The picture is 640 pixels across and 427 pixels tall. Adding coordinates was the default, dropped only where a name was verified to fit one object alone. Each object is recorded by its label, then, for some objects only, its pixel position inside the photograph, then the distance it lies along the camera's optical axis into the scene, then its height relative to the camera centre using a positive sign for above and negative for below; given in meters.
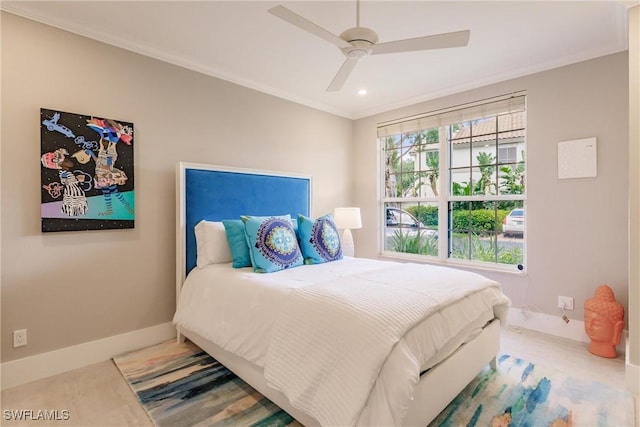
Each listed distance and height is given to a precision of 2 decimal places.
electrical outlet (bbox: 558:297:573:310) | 2.94 -0.84
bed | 1.37 -0.62
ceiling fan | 1.75 +0.99
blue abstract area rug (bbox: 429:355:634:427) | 1.78 -1.15
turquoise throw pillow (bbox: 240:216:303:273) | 2.54 -0.26
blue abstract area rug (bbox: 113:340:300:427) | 1.82 -1.16
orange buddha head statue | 2.52 -0.88
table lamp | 3.93 -0.14
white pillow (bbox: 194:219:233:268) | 2.78 -0.28
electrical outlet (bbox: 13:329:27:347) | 2.20 -0.86
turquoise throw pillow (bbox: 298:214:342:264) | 2.90 -0.27
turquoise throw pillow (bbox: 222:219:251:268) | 2.68 -0.26
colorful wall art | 2.31 +0.31
